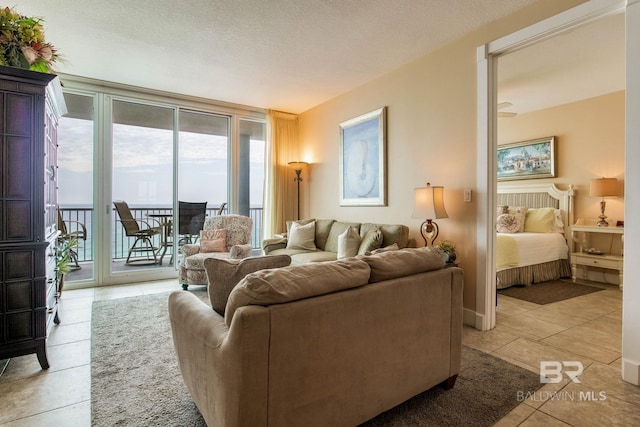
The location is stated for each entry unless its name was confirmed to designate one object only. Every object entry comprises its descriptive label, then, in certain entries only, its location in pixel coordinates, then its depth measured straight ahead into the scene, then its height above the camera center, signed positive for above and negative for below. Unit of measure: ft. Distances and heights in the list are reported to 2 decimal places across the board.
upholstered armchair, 13.30 -1.35
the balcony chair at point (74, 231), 14.62 -0.80
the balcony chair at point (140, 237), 15.39 -1.15
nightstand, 14.11 -1.82
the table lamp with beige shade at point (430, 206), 10.02 +0.25
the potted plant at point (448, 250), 9.50 -1.06
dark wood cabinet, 6.66 +0.00
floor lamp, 17.48 +2.53
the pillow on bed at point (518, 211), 16.86 +0.15
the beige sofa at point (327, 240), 11.51 -1.05
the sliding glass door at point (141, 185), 15.05 +1.39
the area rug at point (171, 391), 5.38 -3.36
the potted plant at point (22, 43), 6.86 +3.67
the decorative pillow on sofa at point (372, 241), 11.35 -0.97
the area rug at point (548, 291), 12.64 -3.22
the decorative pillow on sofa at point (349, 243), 12.05 -1.10
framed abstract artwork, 13.20 +2.35
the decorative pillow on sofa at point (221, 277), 5.08 -0.98
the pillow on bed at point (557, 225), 16.48 -0.57
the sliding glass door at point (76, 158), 13.96 +2.44
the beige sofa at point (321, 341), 3.91 -1.77
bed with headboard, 14.01 -0.94
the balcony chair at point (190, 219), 16.39 -0.26
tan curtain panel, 17.95 +2.35
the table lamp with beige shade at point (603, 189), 14.44 +1.09
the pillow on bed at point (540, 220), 16.51 -0.33
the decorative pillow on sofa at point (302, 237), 14.67 -1.04
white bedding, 13.99 -1.63
